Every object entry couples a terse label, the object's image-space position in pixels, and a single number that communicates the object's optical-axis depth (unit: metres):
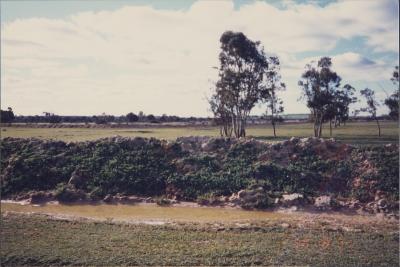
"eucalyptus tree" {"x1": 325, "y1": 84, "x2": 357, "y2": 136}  53.81
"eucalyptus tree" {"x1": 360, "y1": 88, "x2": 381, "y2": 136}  63.57
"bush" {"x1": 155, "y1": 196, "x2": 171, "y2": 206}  21.24
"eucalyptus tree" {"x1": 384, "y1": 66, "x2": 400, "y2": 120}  51.88
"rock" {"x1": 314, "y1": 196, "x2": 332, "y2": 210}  19.69
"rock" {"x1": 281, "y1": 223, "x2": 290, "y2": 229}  14.95
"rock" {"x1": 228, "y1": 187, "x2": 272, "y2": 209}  20.20
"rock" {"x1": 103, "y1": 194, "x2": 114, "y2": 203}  22.09
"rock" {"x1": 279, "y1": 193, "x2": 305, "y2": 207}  20.23
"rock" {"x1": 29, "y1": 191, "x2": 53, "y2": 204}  22.27
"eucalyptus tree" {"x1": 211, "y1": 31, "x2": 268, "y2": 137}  44.56
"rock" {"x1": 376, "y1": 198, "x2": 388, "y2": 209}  19.34
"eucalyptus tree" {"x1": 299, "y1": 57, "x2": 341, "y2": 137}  53.75
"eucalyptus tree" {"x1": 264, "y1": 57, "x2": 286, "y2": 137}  48.94
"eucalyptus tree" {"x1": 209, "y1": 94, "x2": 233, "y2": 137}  51.48
